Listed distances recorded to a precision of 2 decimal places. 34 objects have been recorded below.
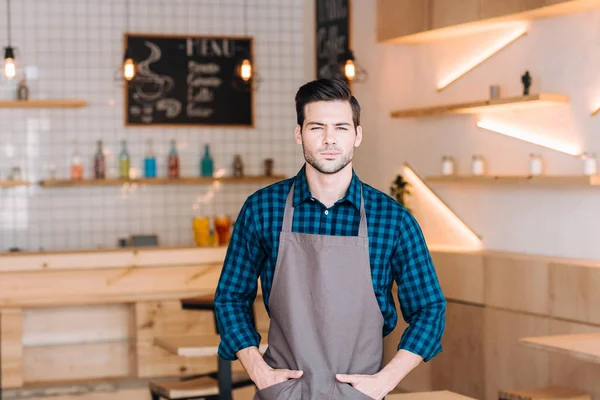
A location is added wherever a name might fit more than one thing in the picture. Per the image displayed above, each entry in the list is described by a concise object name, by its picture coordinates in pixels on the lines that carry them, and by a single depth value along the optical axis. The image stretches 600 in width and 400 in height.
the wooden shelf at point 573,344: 3.57
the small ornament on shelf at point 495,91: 5.27
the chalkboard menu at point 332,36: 6.85
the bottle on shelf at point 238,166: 7.37
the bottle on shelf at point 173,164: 7.21
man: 2.18
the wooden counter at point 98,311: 6.10
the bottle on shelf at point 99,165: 7.04
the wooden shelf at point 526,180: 4.64
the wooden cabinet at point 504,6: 4.91
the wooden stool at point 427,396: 3.11
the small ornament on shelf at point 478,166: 5.50
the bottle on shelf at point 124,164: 7.11
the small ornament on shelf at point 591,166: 4.67
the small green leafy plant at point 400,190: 6.01
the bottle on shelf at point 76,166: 7.01
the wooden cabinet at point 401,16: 6.07
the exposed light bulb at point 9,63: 6.12
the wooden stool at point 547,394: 4.30
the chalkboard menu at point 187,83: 7.22
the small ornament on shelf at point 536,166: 5.06
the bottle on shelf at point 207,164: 7.32
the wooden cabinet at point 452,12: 5.37
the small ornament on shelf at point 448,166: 5.72
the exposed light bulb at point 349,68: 6.19
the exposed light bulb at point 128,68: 6.35
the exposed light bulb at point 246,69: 6.70
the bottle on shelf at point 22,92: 6.83
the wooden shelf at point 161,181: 6.93
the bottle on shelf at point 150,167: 7.17
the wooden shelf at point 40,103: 6.79
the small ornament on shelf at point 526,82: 5.05
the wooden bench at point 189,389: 4.73
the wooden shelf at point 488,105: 4.89
